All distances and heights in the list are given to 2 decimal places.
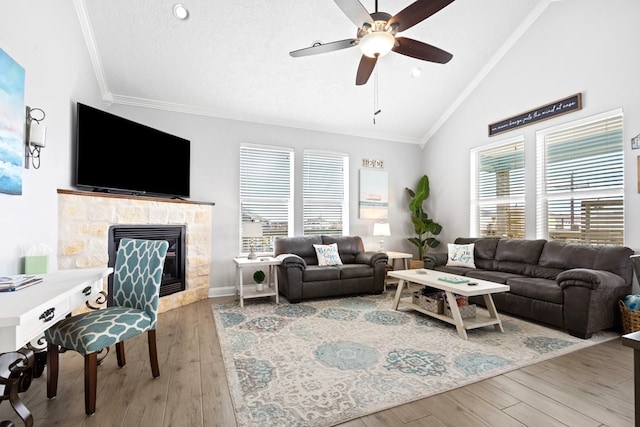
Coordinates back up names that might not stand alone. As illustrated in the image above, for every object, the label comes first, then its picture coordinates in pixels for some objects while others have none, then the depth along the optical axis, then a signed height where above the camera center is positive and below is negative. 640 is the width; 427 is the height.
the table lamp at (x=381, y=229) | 5.43 -0.23
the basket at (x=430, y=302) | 3.40 -0.99
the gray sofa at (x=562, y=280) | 2.99 -0.74
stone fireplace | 3.04 -0.12
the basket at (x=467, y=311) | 3.25 -1.00
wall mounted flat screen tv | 3.27 +0.70
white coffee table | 3.03 -0.83
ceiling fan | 2.39 +1.59
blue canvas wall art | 1.90 +0.58
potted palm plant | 5.88 -0.13
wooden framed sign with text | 3.96 +1.45
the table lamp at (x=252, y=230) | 4.38 -0.21
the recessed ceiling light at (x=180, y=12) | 3.26 +2.18
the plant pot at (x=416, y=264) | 5.59 -0.87
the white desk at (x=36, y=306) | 1.17 -0.42
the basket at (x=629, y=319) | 2.97 -0.99
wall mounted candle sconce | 2.23 +0.56
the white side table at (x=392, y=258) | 5.19 -0.79
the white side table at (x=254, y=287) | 4.16 -0.93
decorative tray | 3.32 -0.70
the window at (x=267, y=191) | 5.07 +0.41
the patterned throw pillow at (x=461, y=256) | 4.67 -0.61
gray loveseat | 4.30 -0.80
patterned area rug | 1.94 -1.18
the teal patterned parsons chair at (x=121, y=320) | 1.83 -0.69
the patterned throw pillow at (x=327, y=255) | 4.80 -0.61
